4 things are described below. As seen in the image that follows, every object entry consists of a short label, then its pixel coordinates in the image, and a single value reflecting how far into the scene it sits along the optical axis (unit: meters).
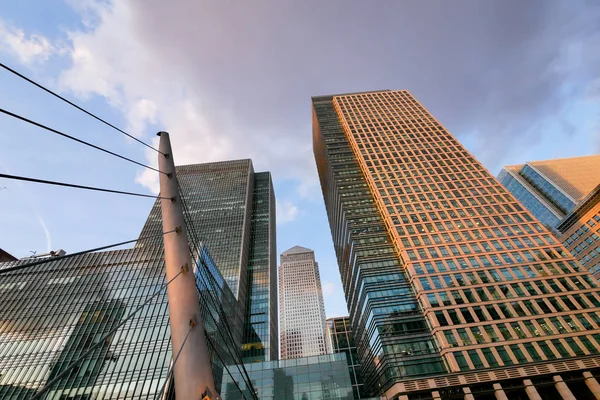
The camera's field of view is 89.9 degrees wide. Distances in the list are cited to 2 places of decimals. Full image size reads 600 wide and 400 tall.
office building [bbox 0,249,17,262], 95.66
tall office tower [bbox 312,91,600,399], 47.19
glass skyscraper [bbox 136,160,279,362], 102.81
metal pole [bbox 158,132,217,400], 8.66
